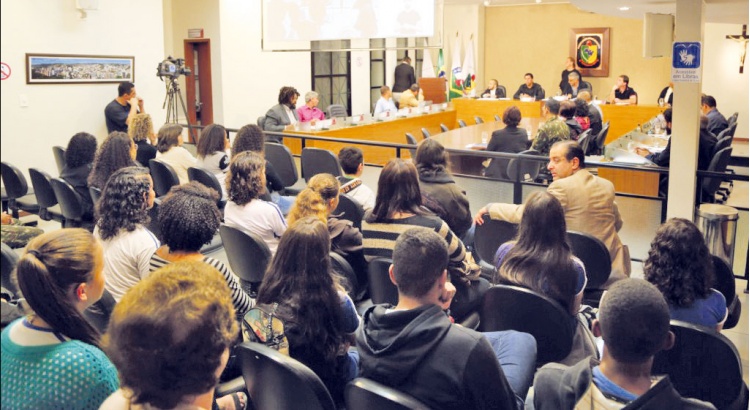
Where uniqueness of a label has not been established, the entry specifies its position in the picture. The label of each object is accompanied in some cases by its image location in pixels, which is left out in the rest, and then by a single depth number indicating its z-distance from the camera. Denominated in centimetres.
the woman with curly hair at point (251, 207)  399
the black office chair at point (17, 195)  480
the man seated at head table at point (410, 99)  1273
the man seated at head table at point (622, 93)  1302
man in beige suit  413
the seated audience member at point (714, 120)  927
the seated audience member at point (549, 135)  691
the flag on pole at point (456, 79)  1725
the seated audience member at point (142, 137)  644
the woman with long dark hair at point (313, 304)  236
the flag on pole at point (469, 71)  1698
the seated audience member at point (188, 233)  281
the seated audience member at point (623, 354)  186
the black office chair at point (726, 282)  330
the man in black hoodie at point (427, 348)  200
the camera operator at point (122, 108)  862
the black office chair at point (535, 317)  281
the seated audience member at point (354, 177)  469
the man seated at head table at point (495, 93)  1434
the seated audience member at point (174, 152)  595
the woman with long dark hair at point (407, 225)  336
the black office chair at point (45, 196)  520
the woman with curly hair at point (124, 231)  313
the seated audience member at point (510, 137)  826
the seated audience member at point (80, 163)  517
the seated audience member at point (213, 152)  581
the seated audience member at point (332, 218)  351
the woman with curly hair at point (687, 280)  266
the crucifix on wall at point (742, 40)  1440
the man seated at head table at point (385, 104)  1177
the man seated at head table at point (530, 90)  1444
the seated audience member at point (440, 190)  426
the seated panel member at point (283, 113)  908
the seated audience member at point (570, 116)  838
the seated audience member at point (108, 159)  489
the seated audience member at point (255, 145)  573
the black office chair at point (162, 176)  563
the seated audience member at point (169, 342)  141
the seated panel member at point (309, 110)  1011
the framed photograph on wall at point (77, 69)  782
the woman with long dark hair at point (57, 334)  161
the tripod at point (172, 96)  920
